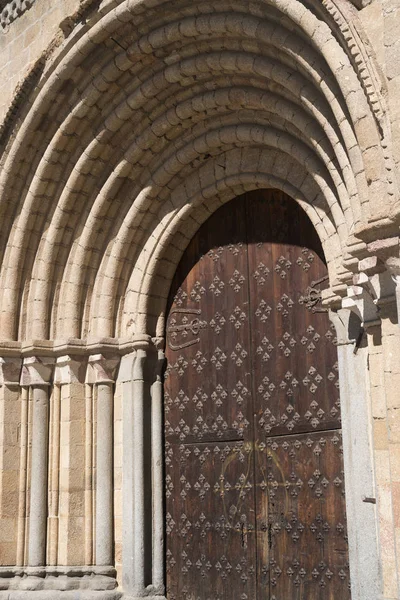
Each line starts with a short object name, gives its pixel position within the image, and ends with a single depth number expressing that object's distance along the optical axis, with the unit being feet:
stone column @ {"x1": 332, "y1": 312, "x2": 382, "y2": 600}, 18.10
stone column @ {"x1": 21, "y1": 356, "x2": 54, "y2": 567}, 24.38
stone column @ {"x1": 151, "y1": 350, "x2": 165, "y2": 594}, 23.77
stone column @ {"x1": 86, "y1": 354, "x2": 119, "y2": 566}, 24.12
